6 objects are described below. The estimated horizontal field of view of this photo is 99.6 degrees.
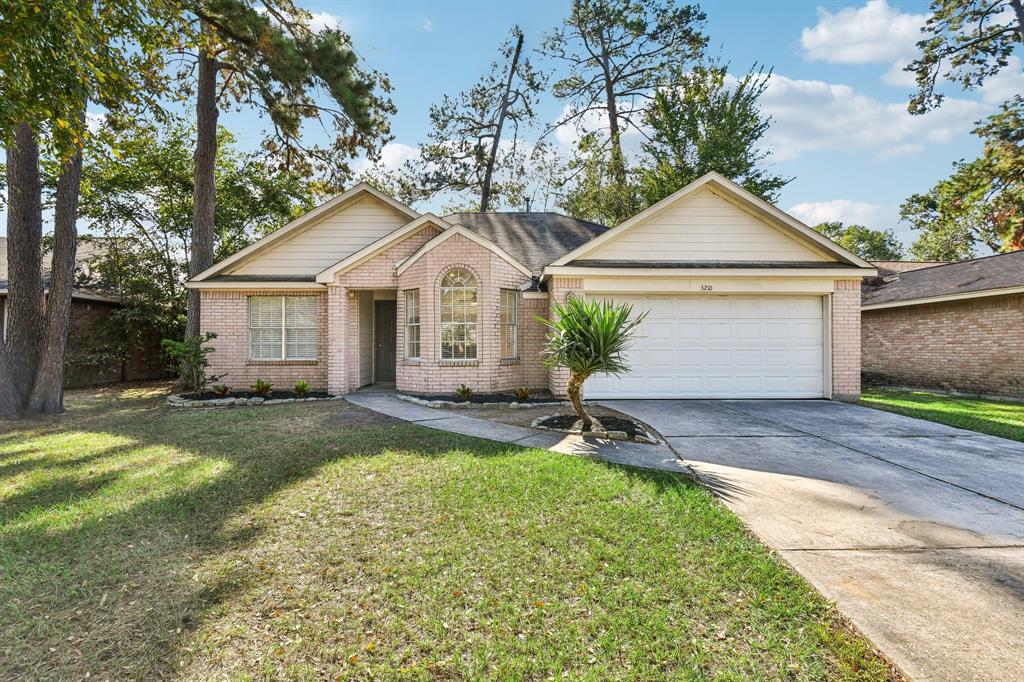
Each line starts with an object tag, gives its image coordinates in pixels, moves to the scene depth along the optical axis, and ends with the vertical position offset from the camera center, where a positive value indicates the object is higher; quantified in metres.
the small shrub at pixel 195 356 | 10.50 -0.42
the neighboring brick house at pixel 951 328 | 11.50 +0.23
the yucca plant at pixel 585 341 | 6.54 -0.05
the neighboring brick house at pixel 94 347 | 14.06 -0.25
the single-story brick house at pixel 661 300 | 10.04 +0.90
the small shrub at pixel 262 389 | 10.58 -1.23
